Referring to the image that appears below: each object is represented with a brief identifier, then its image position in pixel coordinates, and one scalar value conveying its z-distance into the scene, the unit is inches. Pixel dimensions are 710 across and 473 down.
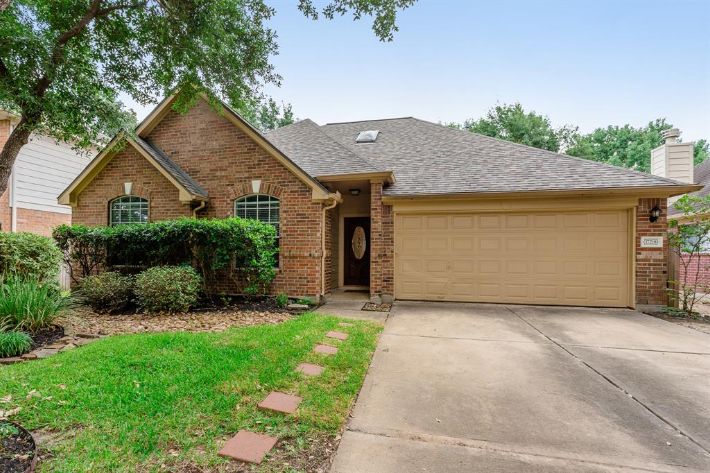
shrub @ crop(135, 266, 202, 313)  246.4
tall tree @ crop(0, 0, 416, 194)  179.2
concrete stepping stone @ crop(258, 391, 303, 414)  105.0
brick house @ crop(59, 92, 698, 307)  285.1
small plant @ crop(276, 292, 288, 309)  280.5
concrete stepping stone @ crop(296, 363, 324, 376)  134.9
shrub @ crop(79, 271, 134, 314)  255.4
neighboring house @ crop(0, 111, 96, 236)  398.3
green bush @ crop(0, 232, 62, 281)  233.9
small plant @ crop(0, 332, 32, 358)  153.0
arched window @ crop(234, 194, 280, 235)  321.4
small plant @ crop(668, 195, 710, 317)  266.5
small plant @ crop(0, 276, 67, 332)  181.6
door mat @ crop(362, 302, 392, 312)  275.6
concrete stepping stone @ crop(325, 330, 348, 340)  186.5
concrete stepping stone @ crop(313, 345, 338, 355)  159.9
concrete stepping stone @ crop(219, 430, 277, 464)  82.1
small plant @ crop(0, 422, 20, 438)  87.9
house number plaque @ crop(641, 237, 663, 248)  276.7
